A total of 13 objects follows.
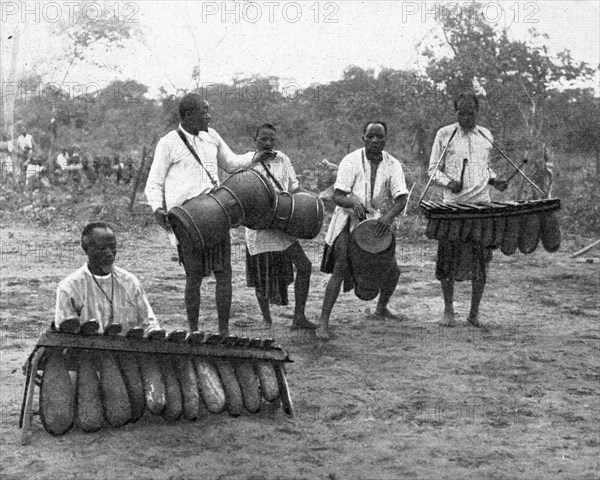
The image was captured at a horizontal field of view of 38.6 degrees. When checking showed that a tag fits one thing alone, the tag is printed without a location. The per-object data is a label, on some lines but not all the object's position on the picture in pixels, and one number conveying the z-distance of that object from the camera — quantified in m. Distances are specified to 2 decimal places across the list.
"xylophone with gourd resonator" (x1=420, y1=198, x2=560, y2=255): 6.69
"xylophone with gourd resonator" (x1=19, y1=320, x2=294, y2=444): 4.29
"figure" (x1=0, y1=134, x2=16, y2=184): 20.28
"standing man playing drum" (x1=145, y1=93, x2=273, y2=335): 5.89
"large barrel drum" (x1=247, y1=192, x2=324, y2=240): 6.44
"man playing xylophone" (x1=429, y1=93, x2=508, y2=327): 7.18
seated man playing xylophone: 4.67
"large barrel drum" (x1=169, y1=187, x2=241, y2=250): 5.46
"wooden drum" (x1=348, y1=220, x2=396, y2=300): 6.64
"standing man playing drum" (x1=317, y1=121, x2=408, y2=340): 6.72
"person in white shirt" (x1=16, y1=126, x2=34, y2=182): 20.73
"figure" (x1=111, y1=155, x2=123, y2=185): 19.83
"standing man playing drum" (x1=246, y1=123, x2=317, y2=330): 6.76
